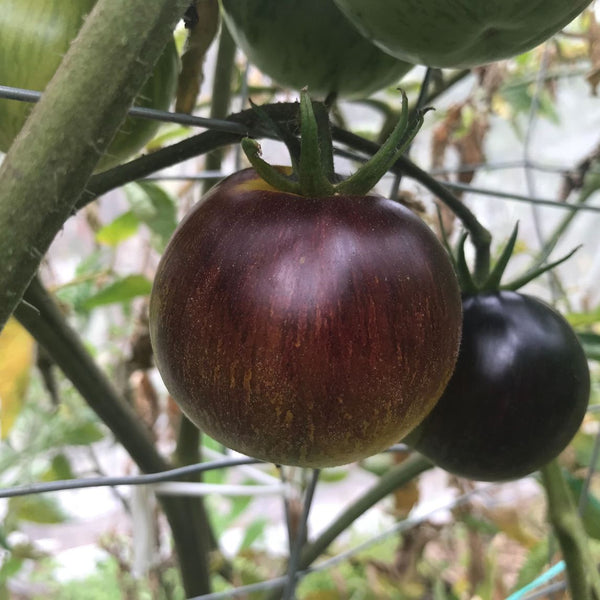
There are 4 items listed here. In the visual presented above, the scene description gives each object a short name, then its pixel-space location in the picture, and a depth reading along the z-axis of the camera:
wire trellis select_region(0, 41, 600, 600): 0.29
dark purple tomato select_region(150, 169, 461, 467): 0.24
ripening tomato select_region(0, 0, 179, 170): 0.31
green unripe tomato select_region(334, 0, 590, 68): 0.26
